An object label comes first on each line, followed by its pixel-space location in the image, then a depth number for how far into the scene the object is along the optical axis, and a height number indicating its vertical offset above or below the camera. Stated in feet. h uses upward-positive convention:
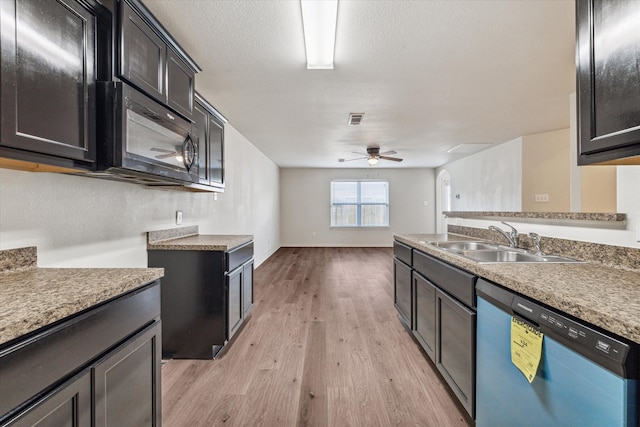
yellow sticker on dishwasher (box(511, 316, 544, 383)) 3.52 -1.70
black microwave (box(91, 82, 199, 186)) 4.38 +1.30
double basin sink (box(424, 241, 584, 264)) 5.63 -0.92
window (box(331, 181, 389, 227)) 28.40 +0.80
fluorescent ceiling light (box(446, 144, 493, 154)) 18.33 +4.16
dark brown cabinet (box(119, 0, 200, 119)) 4.69 +2.87
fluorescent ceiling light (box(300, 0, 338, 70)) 5.60 +3.94
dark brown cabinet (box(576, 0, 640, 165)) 3.26 +1.57
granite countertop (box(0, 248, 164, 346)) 2.54 -0.87
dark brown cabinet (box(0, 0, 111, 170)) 3.17 +1.63
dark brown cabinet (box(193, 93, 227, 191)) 8.19 +2.16
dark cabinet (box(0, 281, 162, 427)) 2.47 -1.62
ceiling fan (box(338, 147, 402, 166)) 18.28 +3.67
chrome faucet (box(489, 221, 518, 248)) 6.84 -0.56
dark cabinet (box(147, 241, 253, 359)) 7.50 -2.24
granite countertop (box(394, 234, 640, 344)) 2.66 -0.90
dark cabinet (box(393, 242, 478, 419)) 5.08 -2.23
